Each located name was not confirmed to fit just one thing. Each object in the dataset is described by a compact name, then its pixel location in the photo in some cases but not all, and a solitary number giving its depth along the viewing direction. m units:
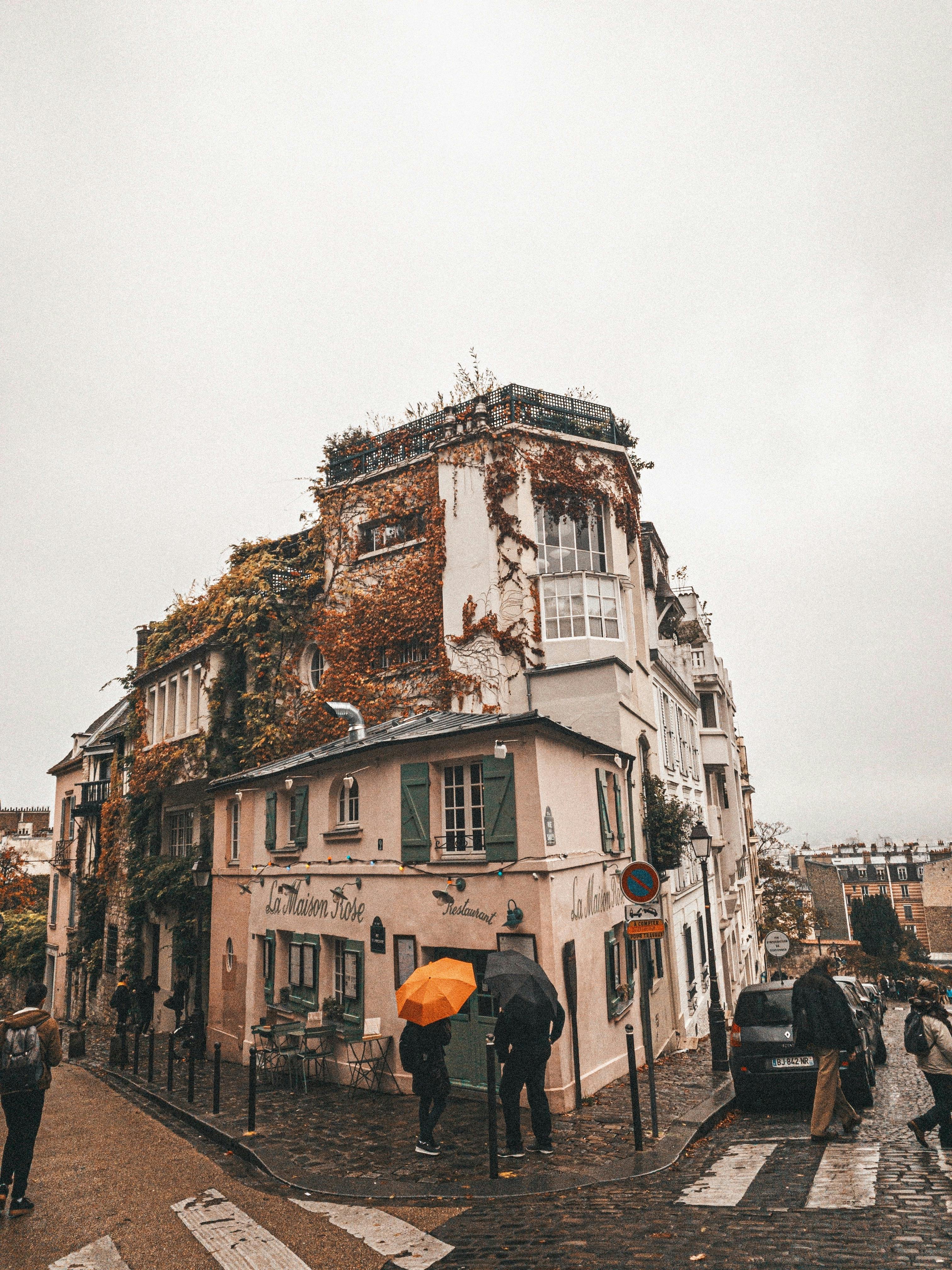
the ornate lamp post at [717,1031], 13.03
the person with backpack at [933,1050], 7.54
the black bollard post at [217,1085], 11.09
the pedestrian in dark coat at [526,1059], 8.67
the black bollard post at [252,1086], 9.73
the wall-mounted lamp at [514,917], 11.13
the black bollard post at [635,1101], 8.48
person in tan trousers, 8.39
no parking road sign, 9.59
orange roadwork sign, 9.45
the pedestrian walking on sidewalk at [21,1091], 7.25
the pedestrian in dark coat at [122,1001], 19.50
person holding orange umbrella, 8.77
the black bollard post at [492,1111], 7.85
